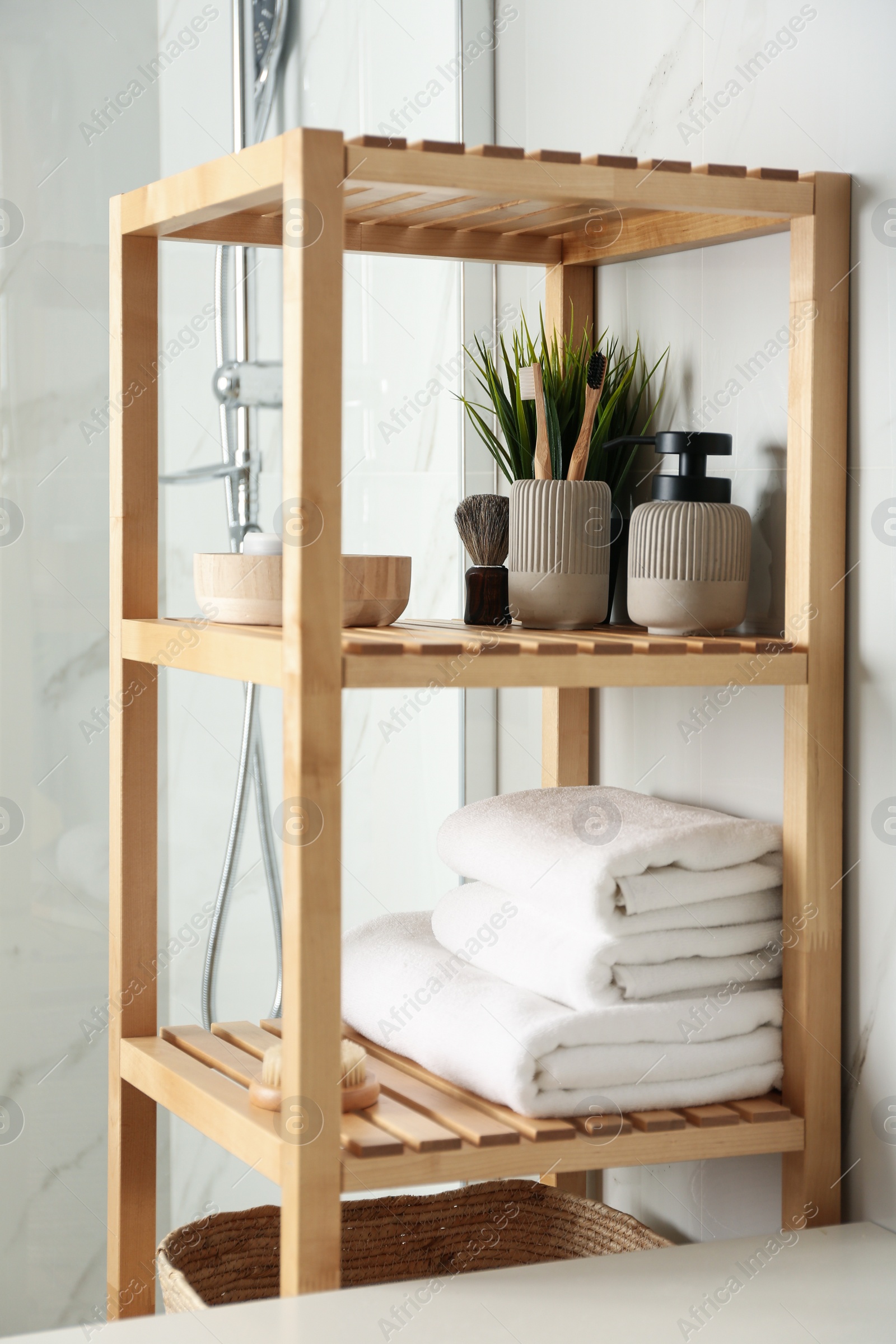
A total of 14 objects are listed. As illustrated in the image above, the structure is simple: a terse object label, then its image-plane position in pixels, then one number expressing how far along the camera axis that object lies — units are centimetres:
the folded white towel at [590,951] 212
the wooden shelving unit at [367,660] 199
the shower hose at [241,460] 264
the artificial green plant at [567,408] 230
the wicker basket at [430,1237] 224
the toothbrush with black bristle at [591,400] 224
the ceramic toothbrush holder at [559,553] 222
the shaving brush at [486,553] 227
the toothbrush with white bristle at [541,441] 226
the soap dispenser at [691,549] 217
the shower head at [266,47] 263
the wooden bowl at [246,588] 217
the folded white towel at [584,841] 213
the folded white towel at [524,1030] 208
